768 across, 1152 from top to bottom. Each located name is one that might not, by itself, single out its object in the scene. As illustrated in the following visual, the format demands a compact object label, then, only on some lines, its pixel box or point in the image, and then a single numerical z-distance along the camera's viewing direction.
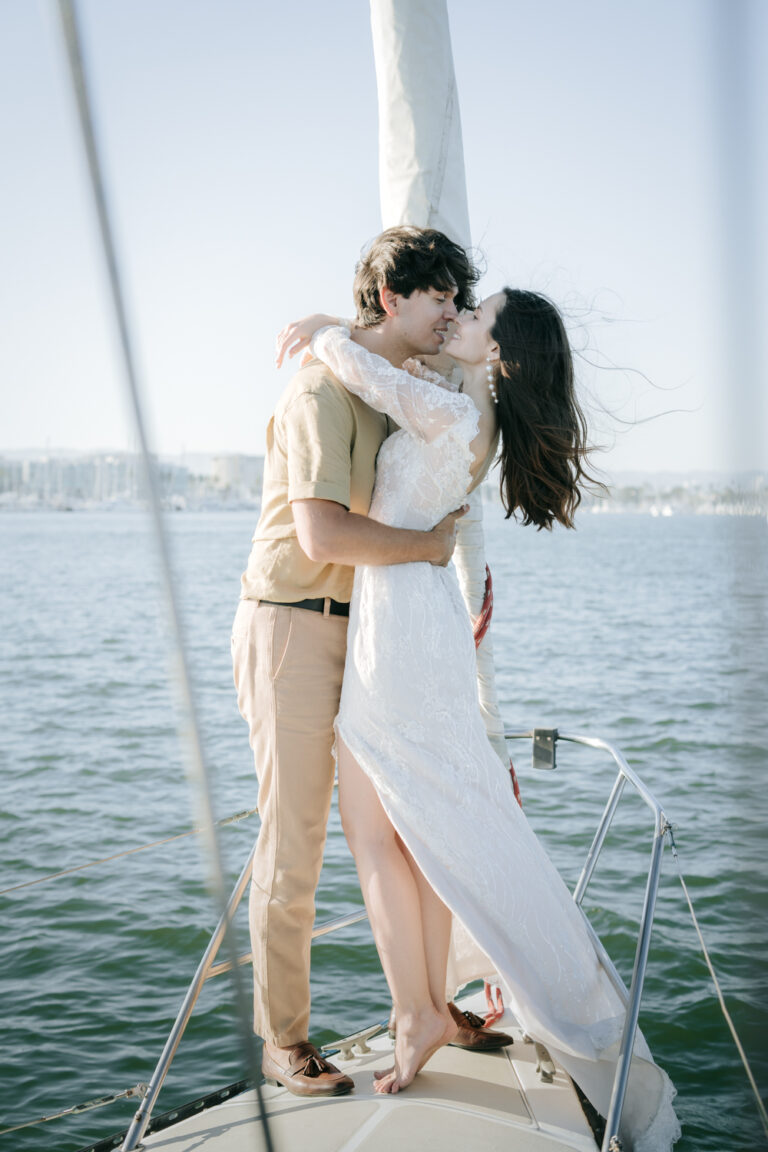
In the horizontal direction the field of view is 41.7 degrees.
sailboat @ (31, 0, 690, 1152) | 1.93
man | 2.10
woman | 2.05
